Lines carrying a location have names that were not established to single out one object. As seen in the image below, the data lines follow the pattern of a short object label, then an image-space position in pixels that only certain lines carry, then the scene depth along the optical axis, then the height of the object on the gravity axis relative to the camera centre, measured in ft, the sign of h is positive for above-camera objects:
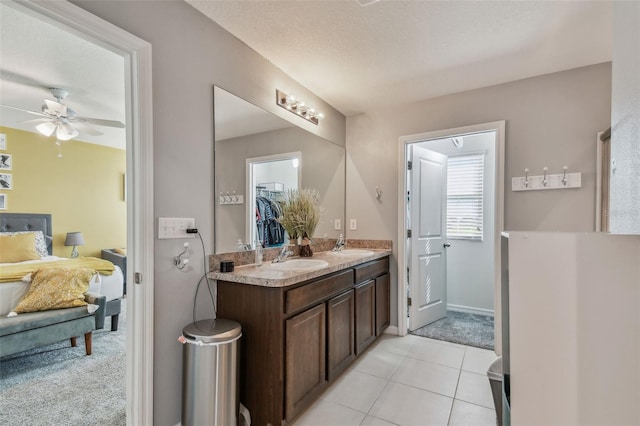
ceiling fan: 10.07 +3.18
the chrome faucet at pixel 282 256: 8.00 -1.25
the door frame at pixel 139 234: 4.90 -0.41
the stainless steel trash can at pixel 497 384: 3.75 -2.39
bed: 8.84 -2.23
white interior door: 10.78 -1.04
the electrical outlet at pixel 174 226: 5.23 -0.31
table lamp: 14.93 -1.59
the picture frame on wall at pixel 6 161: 13.37 +2.15
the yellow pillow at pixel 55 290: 8.52 -2.42
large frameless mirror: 6.51 +1.13
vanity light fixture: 8.27 +3.08
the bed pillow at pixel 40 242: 13.46 -1.51
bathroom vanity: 5.47 -2.45
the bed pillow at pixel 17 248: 12.38 -1.66
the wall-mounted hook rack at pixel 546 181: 8.07 +0.83
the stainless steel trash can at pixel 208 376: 4.96 -2.80
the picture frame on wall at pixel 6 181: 13.33 +1.28
